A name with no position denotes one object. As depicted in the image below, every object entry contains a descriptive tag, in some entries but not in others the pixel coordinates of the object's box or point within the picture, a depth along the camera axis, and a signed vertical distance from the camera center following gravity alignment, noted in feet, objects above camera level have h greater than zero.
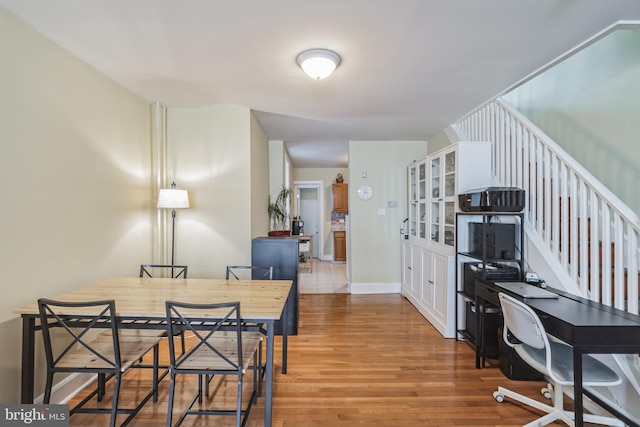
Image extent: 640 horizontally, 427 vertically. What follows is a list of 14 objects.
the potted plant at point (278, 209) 14.21 +0.20
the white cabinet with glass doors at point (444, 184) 9.70 +1.05
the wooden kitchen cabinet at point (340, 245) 24.47 -2.71
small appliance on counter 18.47 -0.95
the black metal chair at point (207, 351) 5.01 -2.69
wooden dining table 5.29 -1.82
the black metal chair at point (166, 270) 7.54 -1.88
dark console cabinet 10.39 -1.54
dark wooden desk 4.71 -1.96
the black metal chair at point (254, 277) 5.72 -2.24
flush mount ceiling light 6.51 +3.47
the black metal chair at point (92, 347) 5.05 -2.71
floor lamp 8.90 +0.45
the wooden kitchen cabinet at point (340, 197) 23.49 +1.30
